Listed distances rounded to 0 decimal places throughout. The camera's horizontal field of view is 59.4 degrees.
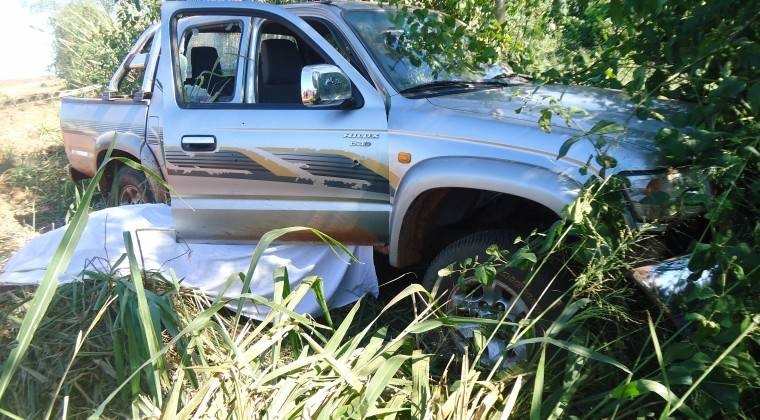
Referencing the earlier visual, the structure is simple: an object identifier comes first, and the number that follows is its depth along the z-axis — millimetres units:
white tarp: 3832
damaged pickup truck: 2871
